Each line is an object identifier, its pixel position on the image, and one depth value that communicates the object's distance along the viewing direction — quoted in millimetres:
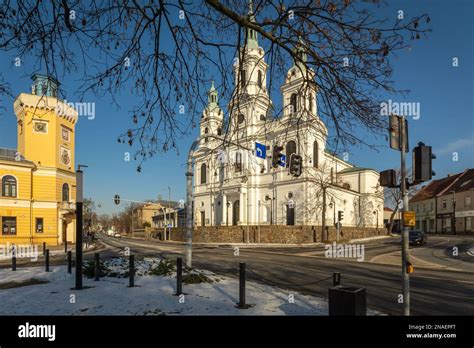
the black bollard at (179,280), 7660
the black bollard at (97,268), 9569
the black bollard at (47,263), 12555
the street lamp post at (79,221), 8523
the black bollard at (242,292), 6687
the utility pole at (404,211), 5340
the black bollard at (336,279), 6059
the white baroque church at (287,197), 45688
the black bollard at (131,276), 8594
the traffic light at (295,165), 13448
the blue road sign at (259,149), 14098
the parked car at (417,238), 29375
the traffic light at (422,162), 5449
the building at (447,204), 53688
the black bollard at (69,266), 11458
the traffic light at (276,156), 13430
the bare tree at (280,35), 4957
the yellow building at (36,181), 30641
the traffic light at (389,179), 5973
